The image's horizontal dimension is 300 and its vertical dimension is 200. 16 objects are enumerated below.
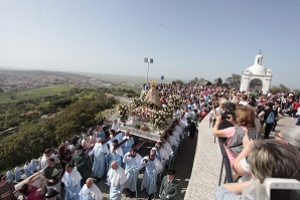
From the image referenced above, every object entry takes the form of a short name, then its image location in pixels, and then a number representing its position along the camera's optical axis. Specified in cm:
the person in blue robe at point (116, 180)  707
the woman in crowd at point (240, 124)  299
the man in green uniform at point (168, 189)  584
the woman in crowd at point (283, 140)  215
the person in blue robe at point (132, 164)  796
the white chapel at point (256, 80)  3462
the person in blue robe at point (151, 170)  785
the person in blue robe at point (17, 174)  974
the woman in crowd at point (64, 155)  785
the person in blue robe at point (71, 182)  679
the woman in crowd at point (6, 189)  527
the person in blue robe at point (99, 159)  896
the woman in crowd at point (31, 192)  539
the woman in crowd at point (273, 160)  130
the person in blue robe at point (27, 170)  1021
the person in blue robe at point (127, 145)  960
